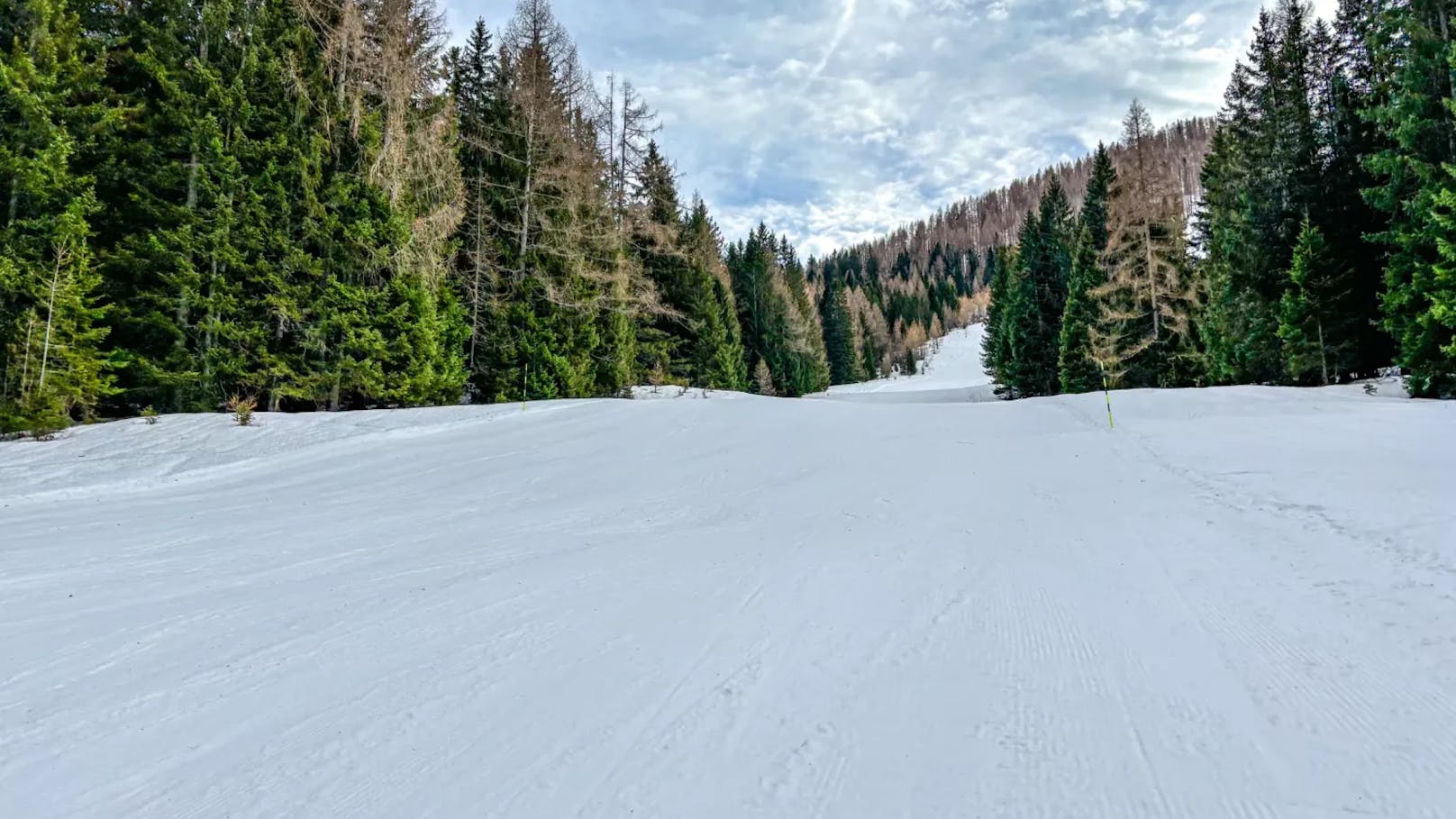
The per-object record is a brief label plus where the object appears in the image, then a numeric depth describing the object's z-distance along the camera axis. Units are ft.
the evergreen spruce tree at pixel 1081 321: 85.61
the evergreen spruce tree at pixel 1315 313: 54.29
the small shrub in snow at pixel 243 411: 37.73
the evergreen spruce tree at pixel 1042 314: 108.88
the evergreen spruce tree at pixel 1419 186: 41.81
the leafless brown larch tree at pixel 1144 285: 75.97
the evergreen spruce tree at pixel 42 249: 35.53
